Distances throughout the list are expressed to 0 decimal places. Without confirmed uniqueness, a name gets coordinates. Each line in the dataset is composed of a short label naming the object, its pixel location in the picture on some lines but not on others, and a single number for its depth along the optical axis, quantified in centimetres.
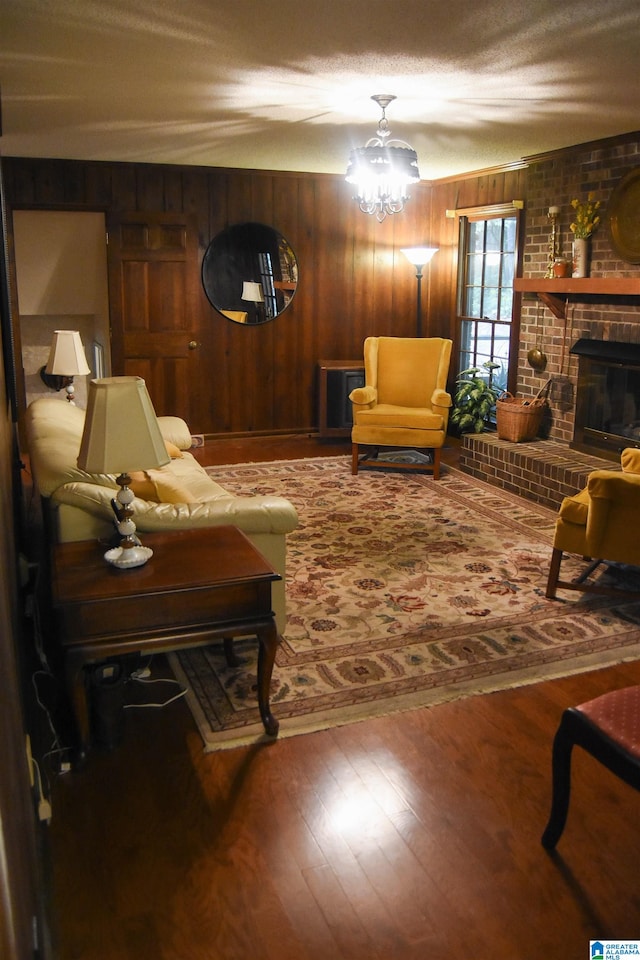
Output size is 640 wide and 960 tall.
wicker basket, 630
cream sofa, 302
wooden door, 701
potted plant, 710
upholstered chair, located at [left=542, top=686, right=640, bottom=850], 202
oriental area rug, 311
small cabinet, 747
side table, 250
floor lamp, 747
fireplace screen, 570
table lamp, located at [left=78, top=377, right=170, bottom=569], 258
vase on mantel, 592
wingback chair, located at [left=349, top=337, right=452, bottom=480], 627
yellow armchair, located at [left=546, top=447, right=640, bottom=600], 370
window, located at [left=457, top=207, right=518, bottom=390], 704
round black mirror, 734
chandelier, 493
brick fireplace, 559
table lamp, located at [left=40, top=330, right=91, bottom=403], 519
